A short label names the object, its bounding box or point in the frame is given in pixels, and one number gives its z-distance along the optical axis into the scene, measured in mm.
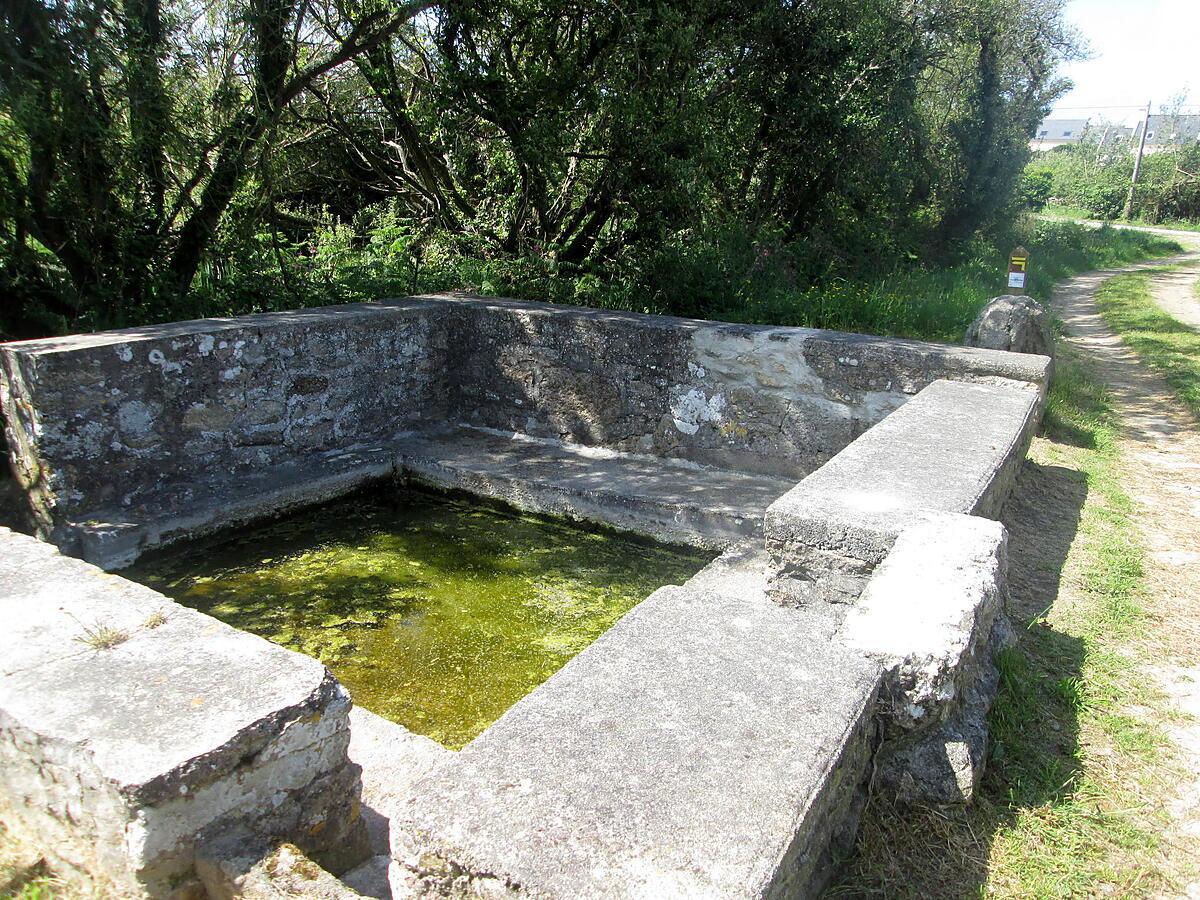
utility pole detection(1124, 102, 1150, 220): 31797
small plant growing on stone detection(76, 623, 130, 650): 1876
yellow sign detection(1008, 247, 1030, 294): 6949
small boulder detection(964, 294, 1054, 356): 5523
